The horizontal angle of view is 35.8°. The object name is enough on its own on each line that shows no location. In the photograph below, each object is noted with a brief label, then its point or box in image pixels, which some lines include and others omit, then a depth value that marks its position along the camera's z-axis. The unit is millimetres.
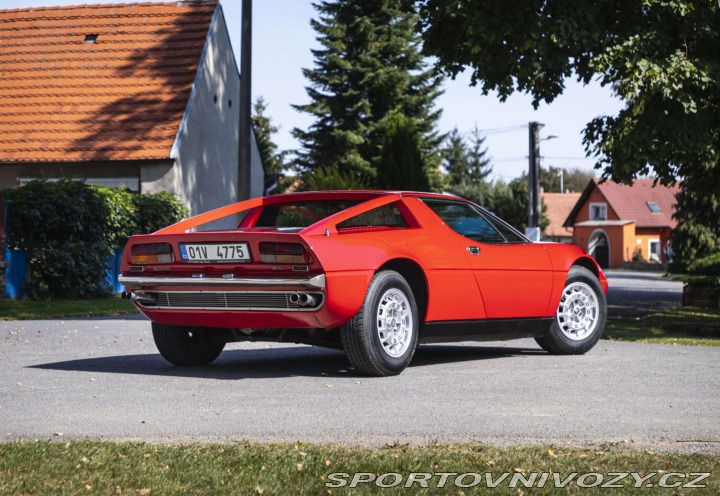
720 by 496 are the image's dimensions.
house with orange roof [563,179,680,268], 80562
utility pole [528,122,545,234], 41406
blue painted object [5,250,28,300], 18953
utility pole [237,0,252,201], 20000
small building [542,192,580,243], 99188
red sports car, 8320
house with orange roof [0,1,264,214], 25750
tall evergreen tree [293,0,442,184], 52969
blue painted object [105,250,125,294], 21531
